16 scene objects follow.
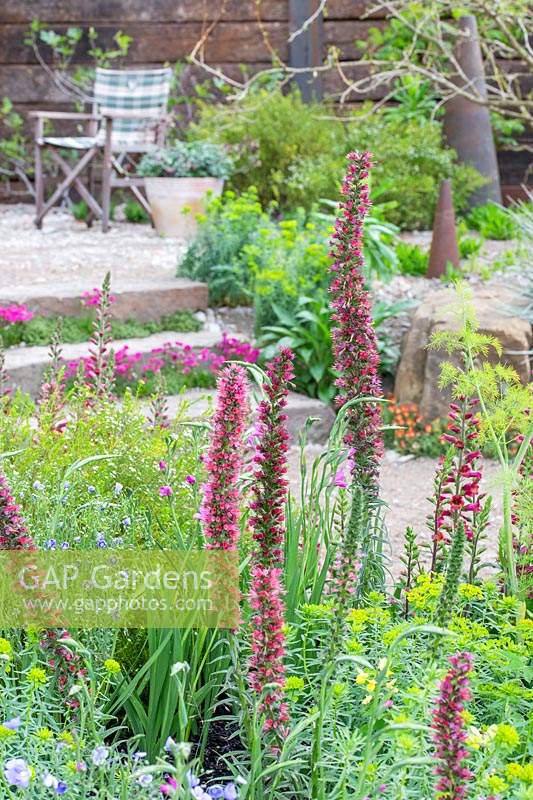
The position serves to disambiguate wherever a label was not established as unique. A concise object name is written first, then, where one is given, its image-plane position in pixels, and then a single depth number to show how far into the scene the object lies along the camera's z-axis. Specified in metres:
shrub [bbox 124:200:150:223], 8.95
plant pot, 7.70
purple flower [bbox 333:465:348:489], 2.10
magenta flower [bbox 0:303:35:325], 5.19
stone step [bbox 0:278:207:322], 5.58
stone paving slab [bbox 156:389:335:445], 4.99
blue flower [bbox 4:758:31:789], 1.35
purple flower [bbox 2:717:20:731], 1.43
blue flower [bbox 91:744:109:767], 1.38
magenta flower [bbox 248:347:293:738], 1.43
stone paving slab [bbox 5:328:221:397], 4.89
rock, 4.84
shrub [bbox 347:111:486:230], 7.76
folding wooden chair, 7.92
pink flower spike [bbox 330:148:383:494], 2.00
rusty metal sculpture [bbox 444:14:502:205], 8.44
